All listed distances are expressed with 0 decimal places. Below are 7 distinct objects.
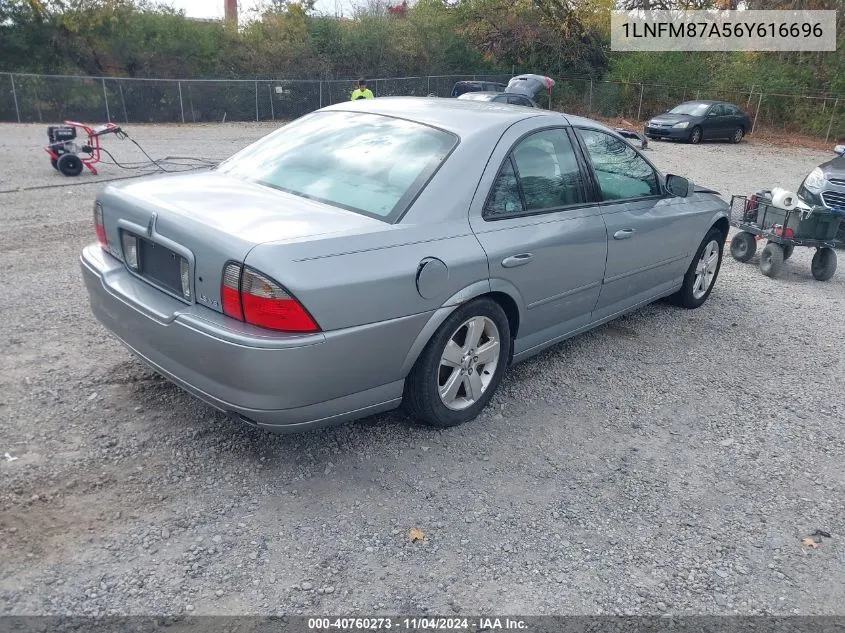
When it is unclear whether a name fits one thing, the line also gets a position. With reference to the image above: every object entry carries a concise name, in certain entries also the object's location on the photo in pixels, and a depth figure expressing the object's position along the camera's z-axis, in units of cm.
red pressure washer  1120
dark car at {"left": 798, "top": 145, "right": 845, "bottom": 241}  973
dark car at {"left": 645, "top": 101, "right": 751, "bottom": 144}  2278
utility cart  746
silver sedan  307
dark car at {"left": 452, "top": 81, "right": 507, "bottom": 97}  2305
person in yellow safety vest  1759
